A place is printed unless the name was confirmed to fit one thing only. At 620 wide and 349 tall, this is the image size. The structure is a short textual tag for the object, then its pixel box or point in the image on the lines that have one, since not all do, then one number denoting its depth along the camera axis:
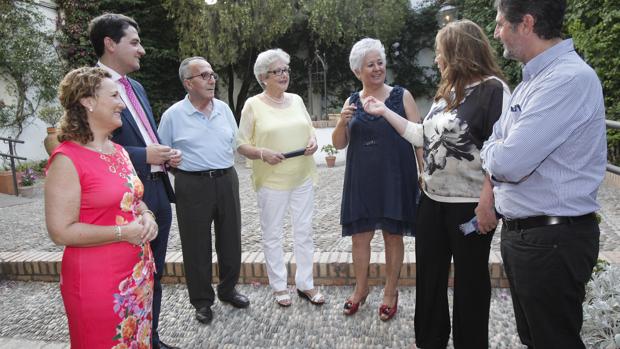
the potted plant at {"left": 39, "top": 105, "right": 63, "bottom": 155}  11.23
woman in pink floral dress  1.74
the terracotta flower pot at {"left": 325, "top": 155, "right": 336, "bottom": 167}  11.06
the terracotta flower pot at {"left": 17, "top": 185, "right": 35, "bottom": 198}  8.61
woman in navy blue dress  2.86
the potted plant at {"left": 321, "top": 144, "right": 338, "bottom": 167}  11.08
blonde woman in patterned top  2.13
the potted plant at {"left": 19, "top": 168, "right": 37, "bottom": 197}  8.63
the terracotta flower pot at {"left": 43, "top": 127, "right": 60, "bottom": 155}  9.04
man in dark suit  2.48
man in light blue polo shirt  3.03
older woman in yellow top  3.22
